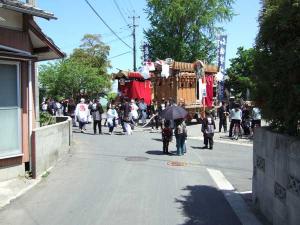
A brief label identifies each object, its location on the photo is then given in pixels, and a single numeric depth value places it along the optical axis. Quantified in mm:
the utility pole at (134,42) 37166
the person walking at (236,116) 15540
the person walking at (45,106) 22132
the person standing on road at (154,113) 18527
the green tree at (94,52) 50937
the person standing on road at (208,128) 12971
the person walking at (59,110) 22165
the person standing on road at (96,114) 16228
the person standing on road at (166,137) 11900
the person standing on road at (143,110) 20262
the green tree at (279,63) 4905
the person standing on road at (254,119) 14816
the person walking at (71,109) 20590
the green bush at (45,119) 11605
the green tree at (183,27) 33808
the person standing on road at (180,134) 11512
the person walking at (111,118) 16476
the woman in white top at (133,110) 18019
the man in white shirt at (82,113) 16555
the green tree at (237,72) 37076
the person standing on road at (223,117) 17368
